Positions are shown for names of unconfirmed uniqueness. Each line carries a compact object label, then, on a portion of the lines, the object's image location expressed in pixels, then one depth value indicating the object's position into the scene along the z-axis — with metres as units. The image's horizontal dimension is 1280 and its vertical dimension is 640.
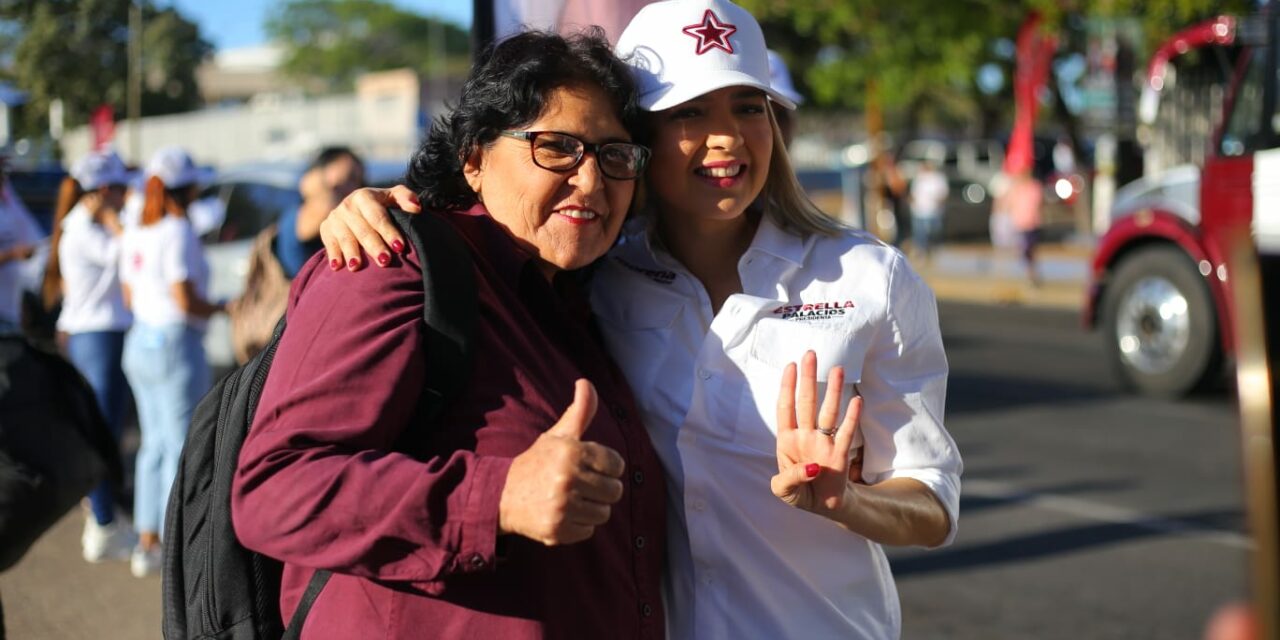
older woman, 1.81
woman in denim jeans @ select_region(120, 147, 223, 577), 6.04
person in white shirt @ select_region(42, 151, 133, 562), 6.71
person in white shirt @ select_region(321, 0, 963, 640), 2.36
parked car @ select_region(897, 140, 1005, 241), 28.59
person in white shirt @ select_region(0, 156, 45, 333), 5.86
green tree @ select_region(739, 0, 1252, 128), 21.81
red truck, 10.05
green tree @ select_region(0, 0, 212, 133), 7.85
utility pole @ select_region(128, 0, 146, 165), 9.22
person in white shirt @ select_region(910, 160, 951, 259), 23.70
